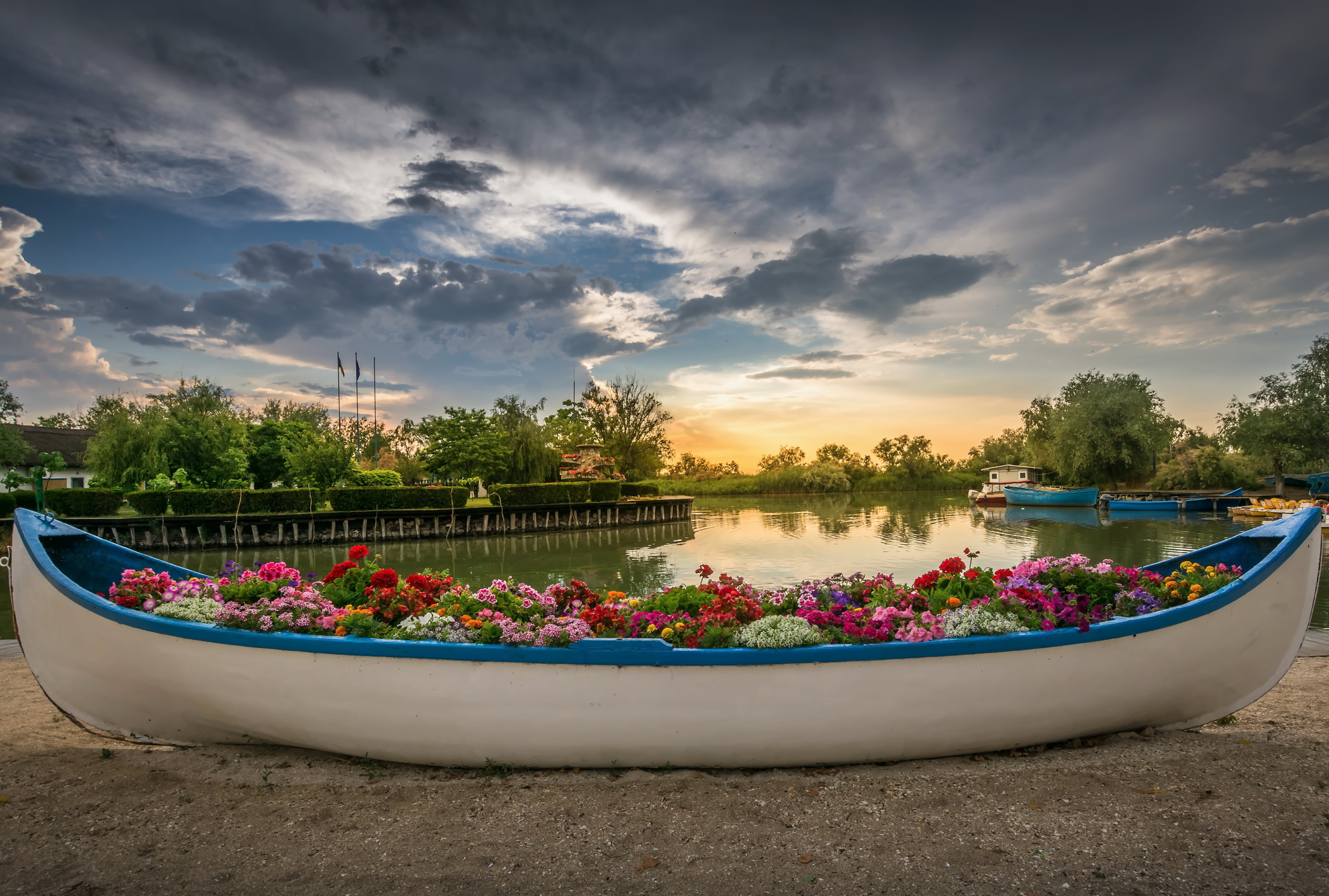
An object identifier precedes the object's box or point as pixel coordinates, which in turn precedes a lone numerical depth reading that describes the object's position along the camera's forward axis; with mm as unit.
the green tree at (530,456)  31984
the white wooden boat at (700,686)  3184
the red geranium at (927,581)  4008
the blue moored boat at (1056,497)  34188
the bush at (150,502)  20234
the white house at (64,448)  33688
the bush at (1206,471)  33375
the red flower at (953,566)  4094
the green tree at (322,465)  25344
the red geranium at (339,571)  4180
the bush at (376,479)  26525
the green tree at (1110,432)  36625
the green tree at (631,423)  50000
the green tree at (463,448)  29609
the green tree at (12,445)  30844
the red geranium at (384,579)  3928
